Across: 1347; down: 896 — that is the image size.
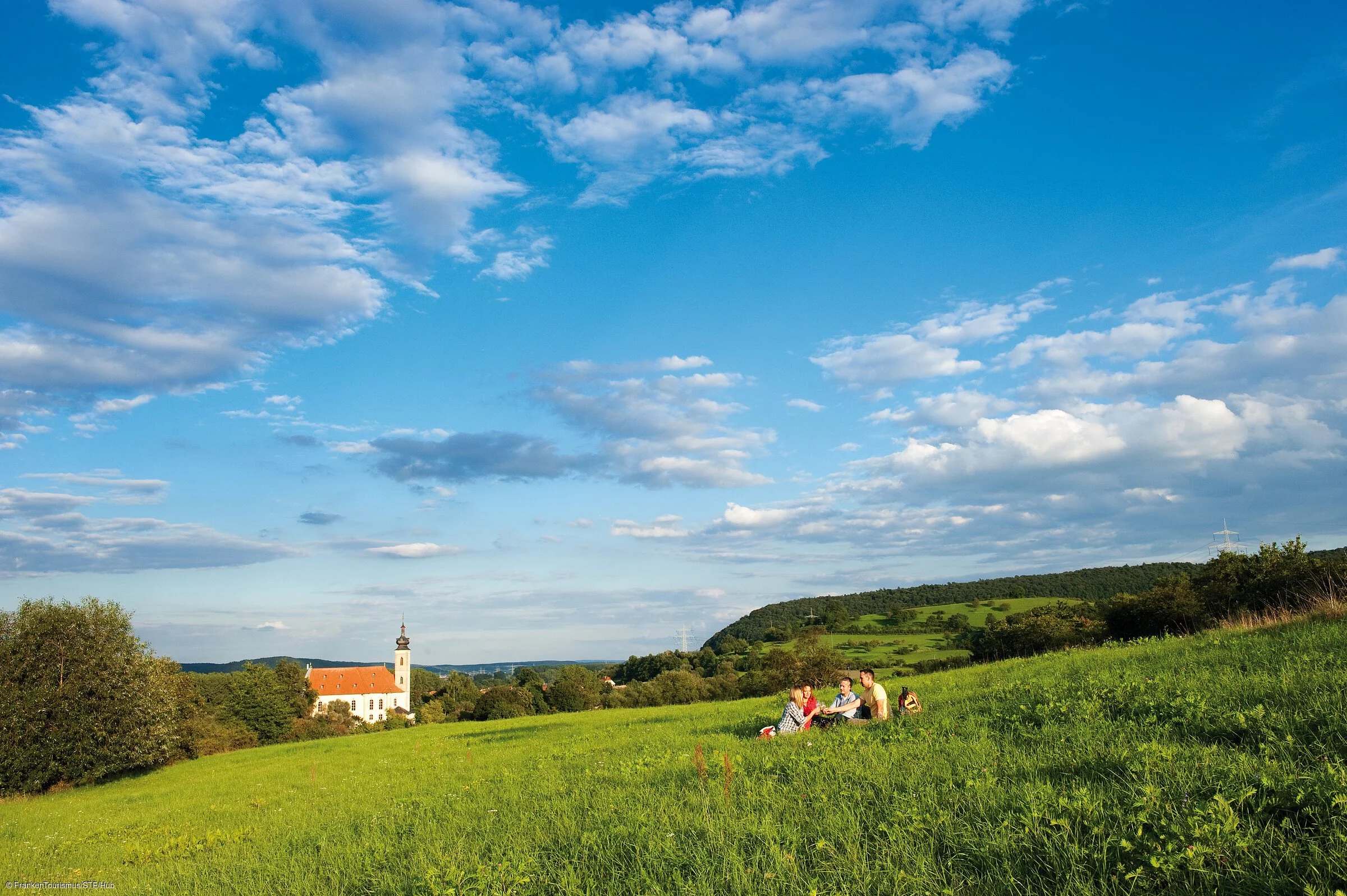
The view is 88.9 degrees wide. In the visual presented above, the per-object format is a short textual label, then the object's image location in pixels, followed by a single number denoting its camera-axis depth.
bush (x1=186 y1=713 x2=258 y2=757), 45.50
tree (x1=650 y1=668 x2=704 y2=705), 72.31
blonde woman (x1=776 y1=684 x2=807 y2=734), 14.84
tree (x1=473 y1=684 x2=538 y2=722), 80.44
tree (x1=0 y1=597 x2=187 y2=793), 33.75
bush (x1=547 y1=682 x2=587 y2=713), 88.40
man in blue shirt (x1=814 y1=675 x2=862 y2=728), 14.87
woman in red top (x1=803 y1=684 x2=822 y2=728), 14.95
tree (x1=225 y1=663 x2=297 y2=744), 74.56
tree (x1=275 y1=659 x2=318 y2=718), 89.44
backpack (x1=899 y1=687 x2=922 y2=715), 14.37
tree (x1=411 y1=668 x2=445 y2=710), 178.25
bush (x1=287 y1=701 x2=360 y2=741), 79.19
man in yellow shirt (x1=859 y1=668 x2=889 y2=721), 14.69
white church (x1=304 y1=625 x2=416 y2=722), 170.50
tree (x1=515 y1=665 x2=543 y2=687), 124.44
